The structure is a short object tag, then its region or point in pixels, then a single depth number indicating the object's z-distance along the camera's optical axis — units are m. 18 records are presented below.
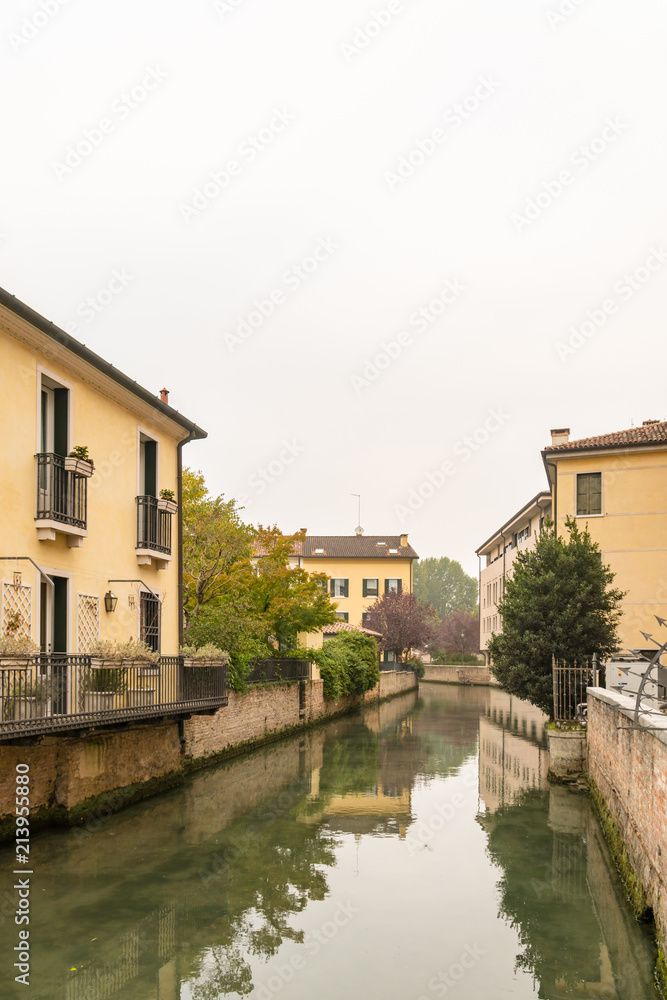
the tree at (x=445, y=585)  116.88
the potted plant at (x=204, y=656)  15.48
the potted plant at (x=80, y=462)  12.28
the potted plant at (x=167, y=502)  15.83
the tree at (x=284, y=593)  24.92
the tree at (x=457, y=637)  72.06
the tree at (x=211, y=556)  22.56
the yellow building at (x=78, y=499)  11.47
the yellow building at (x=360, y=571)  63.94
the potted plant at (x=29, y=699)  9.76
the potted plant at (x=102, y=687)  11.63
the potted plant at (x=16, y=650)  9.59
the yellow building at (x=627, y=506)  24.77
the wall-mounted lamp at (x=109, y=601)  14.14
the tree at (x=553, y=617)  20.39
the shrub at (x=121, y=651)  12.07
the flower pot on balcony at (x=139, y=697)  12.92
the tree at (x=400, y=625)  55.22
